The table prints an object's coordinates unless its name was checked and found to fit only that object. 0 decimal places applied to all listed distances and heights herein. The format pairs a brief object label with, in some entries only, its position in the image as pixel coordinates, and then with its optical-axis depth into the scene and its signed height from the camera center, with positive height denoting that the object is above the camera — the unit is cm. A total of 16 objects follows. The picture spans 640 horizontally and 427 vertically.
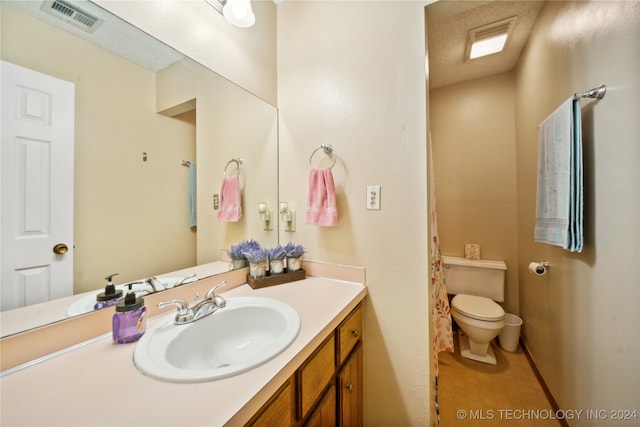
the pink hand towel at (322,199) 118 +9
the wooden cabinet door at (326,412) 71 -68
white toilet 173 -77
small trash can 193 -107
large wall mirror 65 +29
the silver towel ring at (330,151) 123 +36
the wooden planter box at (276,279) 113 -34
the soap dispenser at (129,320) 65 -31
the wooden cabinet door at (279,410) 51 -48
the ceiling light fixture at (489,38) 164 +138
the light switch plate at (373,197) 114 +9
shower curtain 115 -57
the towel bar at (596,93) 95 +53
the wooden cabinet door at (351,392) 89 -78
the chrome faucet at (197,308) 76 -34
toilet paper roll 144 -36
